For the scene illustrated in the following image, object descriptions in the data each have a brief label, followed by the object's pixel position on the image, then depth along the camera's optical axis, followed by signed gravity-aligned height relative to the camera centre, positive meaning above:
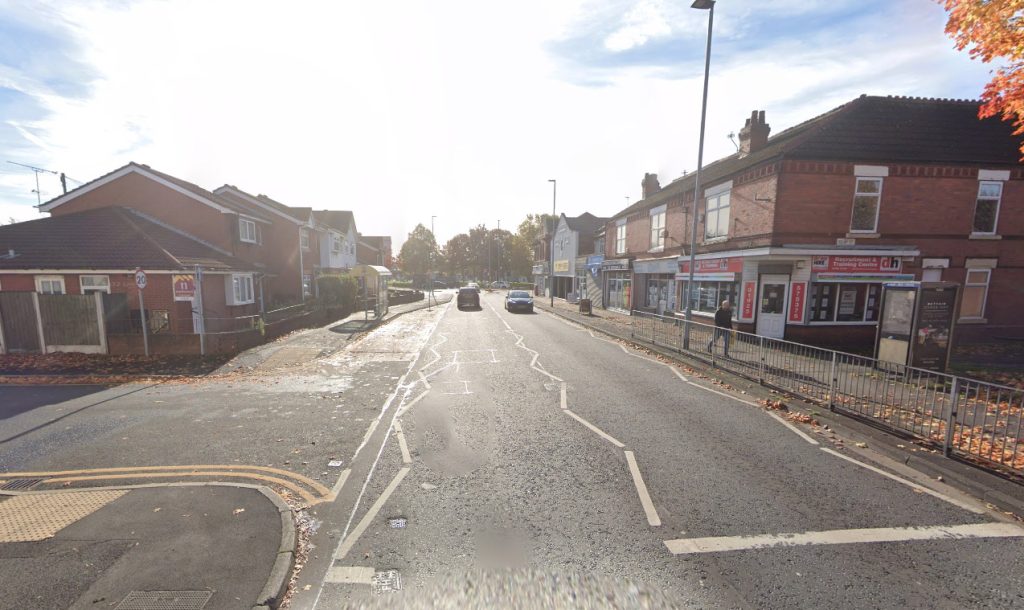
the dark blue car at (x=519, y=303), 29.86 -2.59
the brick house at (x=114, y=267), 14.52 -0.34
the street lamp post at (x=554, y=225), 36.09 +4.97
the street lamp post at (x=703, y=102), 12.30 +5.60
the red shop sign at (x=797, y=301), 15.42 -1.00
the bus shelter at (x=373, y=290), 25.22 -2.07
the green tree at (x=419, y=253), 78.75 +2.47
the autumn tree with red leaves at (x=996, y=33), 8.94 +5.57
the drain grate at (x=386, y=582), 3.60 -2.86
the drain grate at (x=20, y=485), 5.29 -3.03
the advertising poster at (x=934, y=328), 10.07 -1.24
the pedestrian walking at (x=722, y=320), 12.38 -1.55
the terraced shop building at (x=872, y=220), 15.15 +2.17
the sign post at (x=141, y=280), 12.44 -0.67
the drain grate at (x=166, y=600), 3.33 -2.83
